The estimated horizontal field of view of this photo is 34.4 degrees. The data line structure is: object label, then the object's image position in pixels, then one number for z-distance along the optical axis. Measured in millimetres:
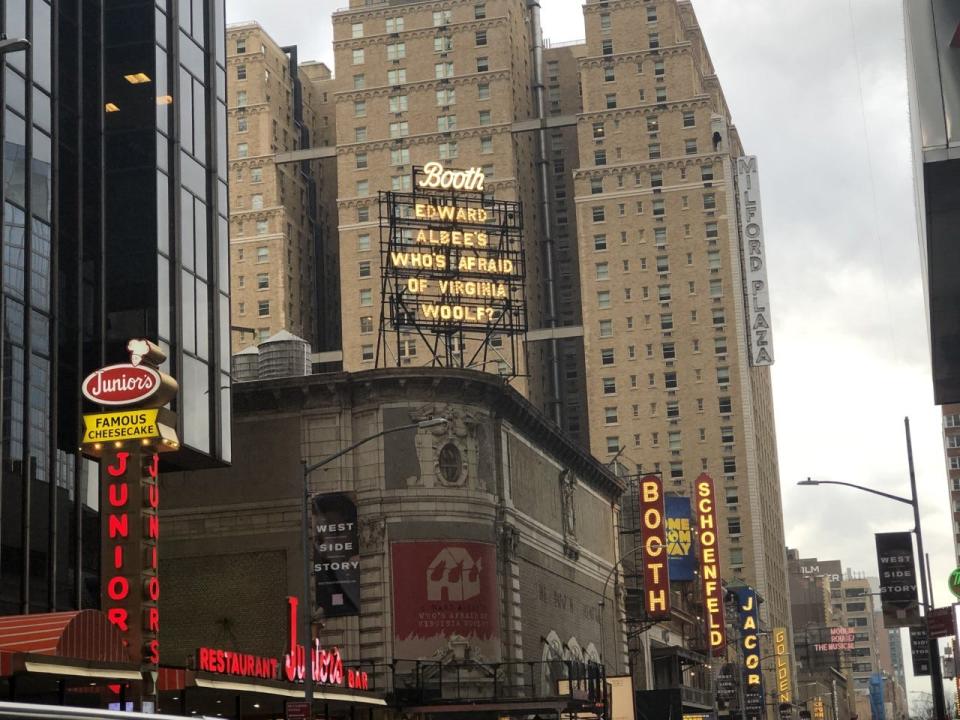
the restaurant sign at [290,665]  39812
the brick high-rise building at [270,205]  161000
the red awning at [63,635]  29875
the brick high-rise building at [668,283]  146875
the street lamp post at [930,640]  36375
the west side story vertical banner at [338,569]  50031
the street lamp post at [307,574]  34125
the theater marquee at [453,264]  68875
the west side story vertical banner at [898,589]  36812
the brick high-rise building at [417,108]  158625
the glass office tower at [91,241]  40375
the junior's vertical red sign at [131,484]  33750
